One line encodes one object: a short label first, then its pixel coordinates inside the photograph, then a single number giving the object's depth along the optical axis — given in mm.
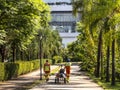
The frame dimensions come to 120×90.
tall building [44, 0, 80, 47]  150250
